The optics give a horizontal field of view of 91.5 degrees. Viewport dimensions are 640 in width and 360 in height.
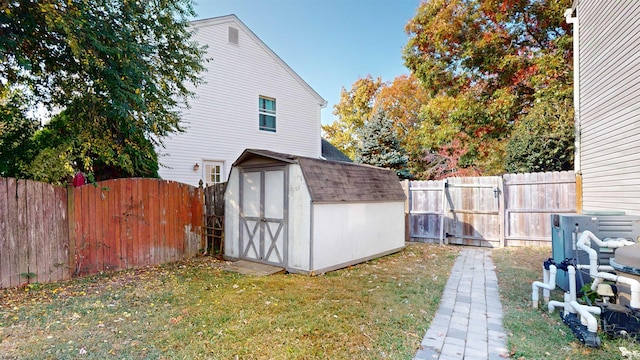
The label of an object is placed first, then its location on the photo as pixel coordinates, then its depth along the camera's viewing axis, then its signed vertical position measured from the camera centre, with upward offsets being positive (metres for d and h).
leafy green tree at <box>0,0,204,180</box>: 4.52 +1.95
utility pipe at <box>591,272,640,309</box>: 2.94 -1.04
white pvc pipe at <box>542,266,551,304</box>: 3.96 -1.47
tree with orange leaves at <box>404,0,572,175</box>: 10.86 +4.50
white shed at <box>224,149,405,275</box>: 5.73 -0.63
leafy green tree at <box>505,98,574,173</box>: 8.60 +1.09
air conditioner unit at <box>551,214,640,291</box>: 4.18 -0.71
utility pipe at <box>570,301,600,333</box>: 2.86 -1.29
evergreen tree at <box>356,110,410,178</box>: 14.29 +1.62
